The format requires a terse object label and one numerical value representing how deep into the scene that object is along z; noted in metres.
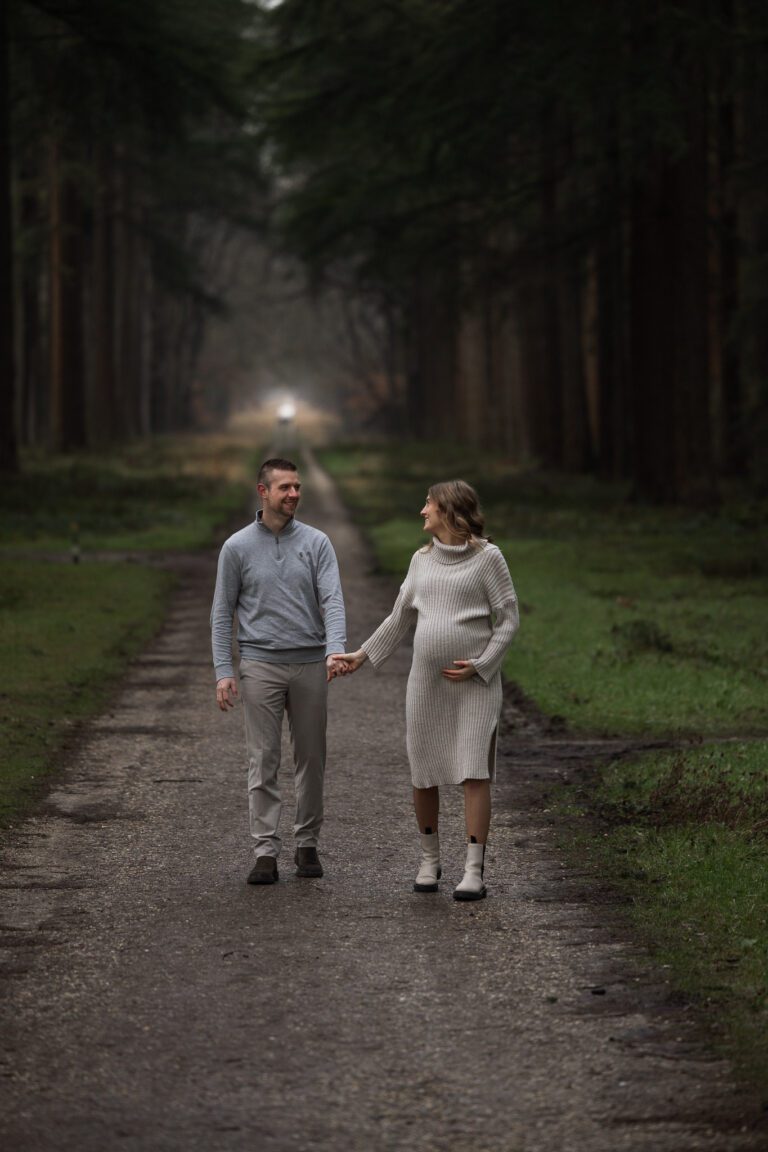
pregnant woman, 14.93
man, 15.63
